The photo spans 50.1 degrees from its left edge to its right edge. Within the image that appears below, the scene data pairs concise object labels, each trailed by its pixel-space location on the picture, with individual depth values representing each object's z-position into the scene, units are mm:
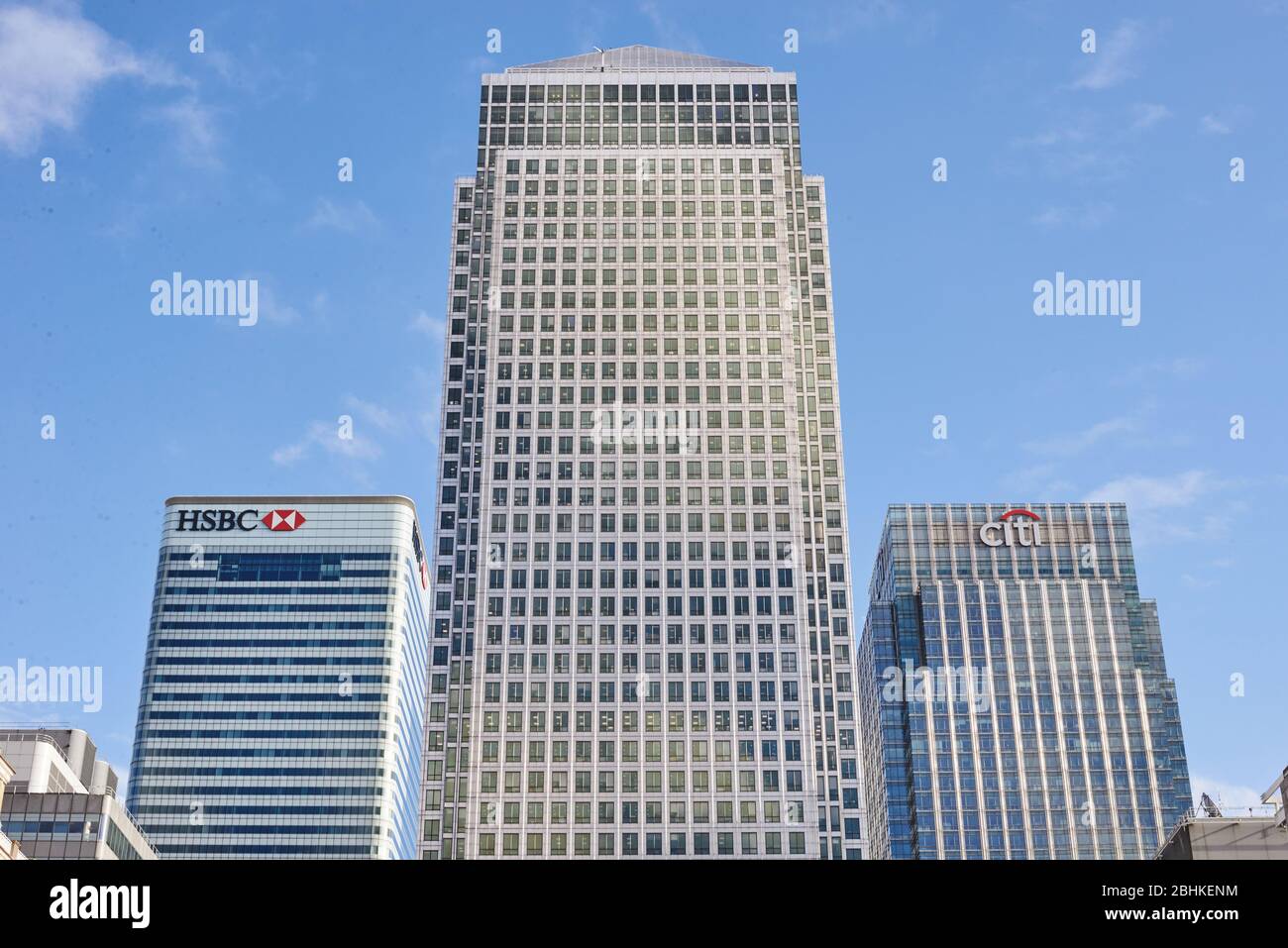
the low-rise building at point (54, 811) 132500
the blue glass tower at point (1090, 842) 198250
